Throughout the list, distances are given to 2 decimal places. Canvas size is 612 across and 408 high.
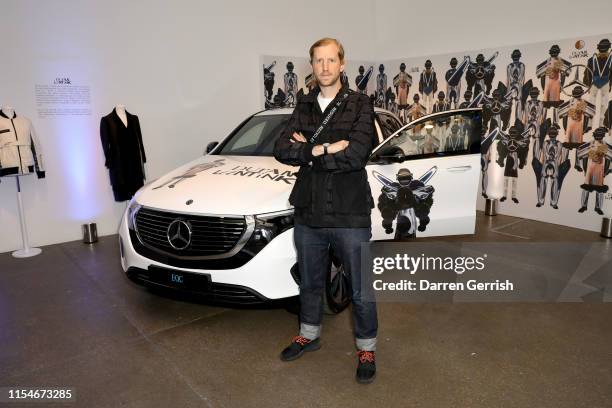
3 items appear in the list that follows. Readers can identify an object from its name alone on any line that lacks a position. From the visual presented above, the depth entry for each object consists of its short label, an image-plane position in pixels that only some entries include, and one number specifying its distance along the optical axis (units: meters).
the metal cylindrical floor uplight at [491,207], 6.32
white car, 2.76
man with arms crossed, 2.29
